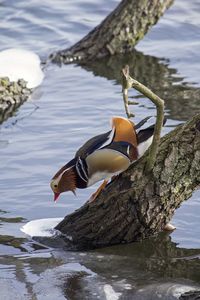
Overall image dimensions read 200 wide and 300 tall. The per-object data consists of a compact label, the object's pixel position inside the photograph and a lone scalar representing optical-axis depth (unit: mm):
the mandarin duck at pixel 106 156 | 10617
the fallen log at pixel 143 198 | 10633
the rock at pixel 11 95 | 17953
